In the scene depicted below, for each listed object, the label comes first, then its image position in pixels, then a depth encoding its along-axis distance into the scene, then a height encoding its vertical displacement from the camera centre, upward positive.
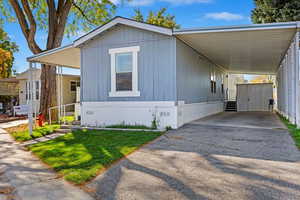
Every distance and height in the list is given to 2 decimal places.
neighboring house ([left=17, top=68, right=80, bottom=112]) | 18.39 +1.09
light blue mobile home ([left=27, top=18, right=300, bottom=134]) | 7.08 +2.11
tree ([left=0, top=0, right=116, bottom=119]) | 11.76 +3.66
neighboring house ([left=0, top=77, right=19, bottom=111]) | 22.17 +0.58
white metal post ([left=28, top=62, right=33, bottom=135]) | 8.39 -0.64
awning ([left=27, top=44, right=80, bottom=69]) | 8.88 +1.87
